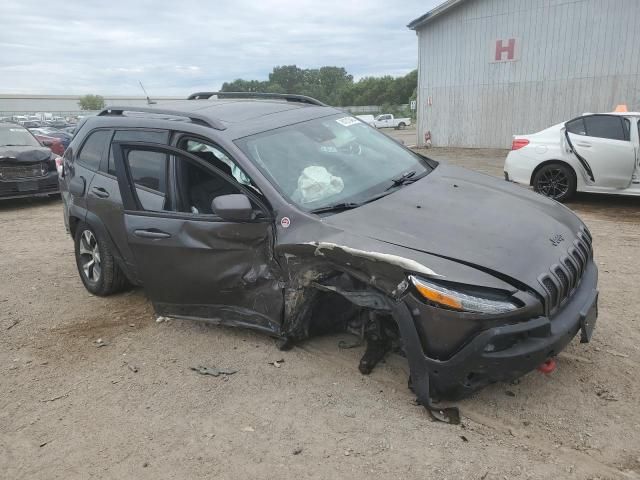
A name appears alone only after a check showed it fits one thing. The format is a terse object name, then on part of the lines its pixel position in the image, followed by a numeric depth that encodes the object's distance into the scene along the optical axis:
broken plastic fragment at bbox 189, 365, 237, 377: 3.44
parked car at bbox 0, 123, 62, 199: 9.56
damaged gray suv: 2.56
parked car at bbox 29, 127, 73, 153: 20.23
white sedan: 7.49
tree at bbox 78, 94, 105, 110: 89.03
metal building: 15.69
